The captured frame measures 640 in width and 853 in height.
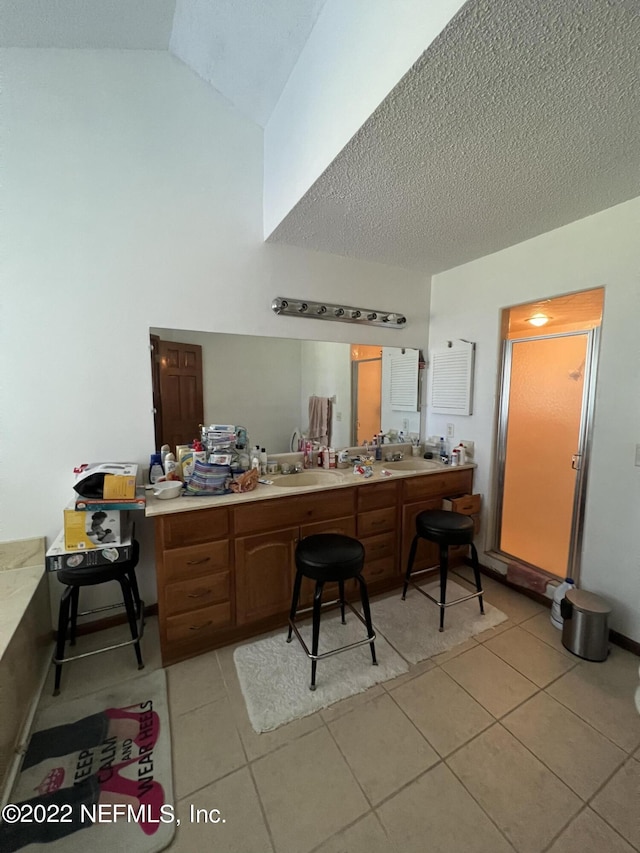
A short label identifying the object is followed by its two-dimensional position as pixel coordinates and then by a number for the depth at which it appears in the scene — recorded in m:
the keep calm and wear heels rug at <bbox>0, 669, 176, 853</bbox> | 1.10
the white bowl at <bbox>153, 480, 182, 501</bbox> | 1.81
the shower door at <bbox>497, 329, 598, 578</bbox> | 2.27
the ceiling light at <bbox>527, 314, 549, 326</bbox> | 2.65
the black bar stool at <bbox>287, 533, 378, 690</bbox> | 1.60
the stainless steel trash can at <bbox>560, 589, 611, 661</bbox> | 1.81
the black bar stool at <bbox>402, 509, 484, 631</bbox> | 2.04
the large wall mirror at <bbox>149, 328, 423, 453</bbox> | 2.13
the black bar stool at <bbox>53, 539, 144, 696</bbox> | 1.59
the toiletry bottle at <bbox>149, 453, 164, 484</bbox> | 1.99
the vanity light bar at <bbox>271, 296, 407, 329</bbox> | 2.33
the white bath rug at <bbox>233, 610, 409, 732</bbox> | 1.54
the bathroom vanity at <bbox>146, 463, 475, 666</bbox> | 1.73
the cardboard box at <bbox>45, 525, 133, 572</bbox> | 1.57
